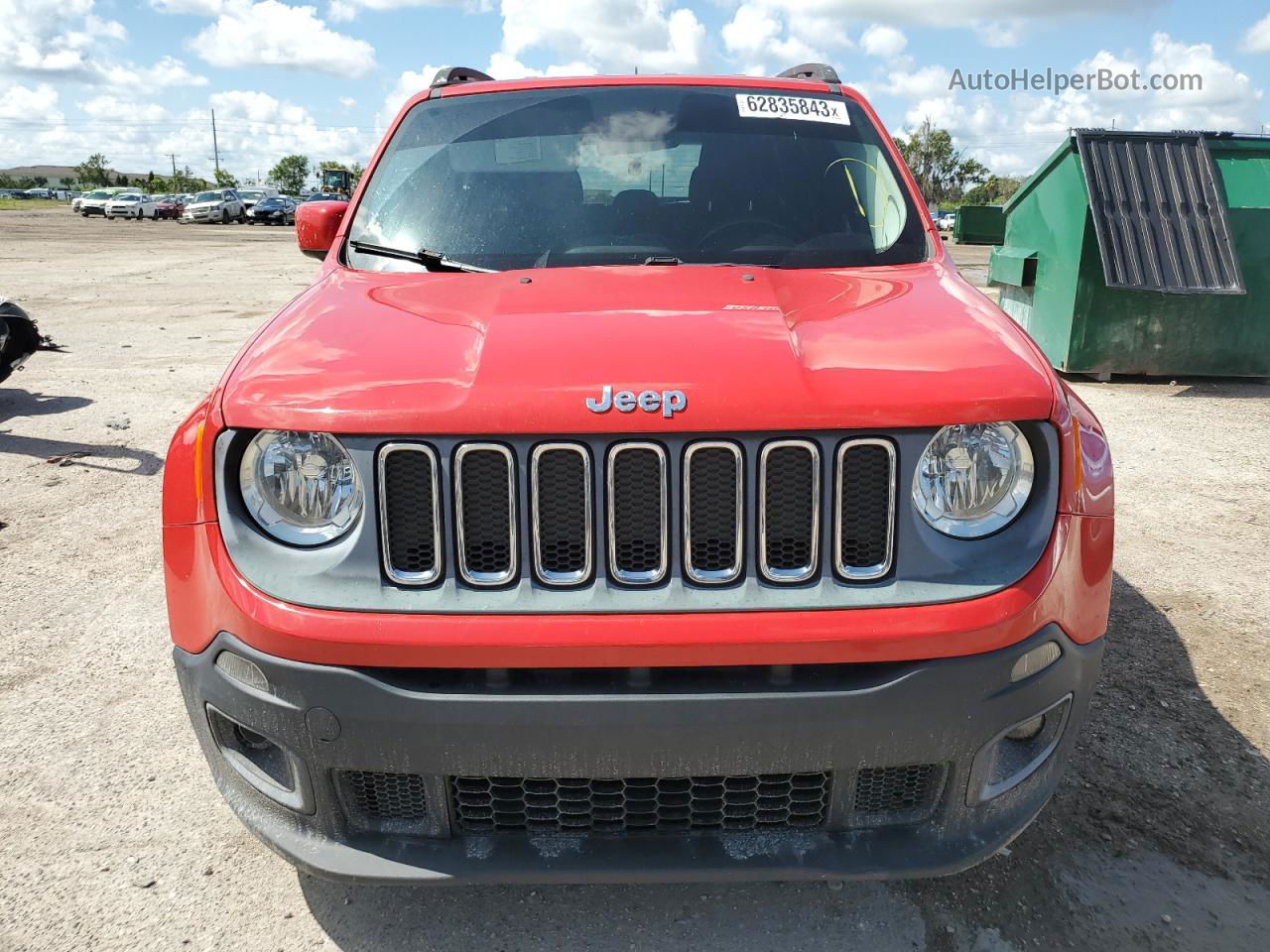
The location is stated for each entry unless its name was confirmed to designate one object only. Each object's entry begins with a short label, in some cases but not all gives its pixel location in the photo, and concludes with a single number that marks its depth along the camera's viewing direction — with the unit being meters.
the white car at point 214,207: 45.81
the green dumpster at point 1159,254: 7.80
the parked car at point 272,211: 46.13
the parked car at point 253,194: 47.14
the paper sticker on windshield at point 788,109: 3.38
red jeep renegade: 1.81
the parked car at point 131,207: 49.38
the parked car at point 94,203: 50.40
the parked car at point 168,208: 50.47
